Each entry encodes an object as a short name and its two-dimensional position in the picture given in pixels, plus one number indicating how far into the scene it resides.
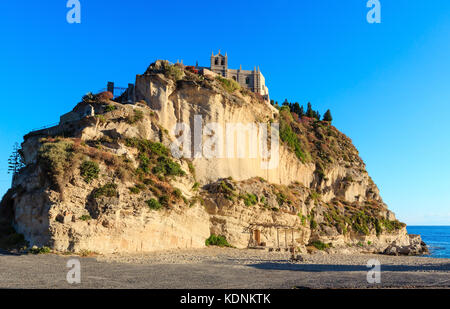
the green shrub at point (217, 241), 29.24
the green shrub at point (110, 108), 29.84
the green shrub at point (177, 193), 27.08
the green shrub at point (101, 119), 28.65
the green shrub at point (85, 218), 21.49
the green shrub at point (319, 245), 39.31
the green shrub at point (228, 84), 38.44
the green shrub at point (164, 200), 25.69
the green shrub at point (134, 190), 24.80
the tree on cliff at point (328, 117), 70.94
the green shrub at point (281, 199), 36.71
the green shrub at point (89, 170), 23.44
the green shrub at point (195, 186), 30.66
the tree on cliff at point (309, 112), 69.19
